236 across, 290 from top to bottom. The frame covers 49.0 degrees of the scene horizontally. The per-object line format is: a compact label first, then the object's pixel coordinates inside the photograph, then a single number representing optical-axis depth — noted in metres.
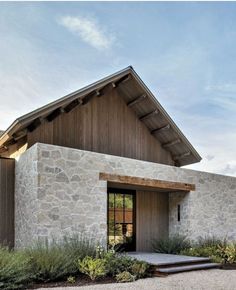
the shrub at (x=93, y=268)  6.05
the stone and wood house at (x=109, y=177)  7.17
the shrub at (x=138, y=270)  6.52
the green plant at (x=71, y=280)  5.78
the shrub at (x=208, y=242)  9.79
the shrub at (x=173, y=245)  9.34
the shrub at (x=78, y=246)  6.49
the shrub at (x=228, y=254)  8.61
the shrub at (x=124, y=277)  6.14
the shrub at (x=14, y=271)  5.12
